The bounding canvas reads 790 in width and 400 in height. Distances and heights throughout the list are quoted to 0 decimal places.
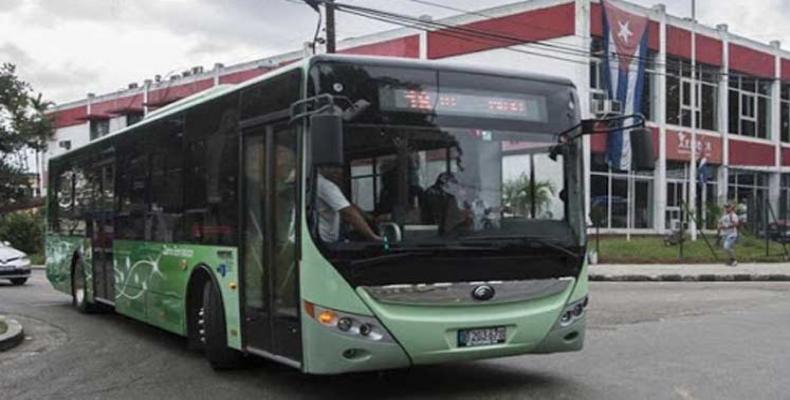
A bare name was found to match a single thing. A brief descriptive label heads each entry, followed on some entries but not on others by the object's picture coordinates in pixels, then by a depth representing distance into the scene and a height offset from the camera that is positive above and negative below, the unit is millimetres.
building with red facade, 33031 +3878
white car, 23859 -1988
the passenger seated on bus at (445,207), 7477 -169
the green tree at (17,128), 48531 +3138
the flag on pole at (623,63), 32938 +4363
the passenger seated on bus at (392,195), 7375 -70
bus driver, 7266 -191
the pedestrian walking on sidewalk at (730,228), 25891 -1248
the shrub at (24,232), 44156 -2095
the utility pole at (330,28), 21812 +3710
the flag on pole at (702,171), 35525 +500
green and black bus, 7250 -256
